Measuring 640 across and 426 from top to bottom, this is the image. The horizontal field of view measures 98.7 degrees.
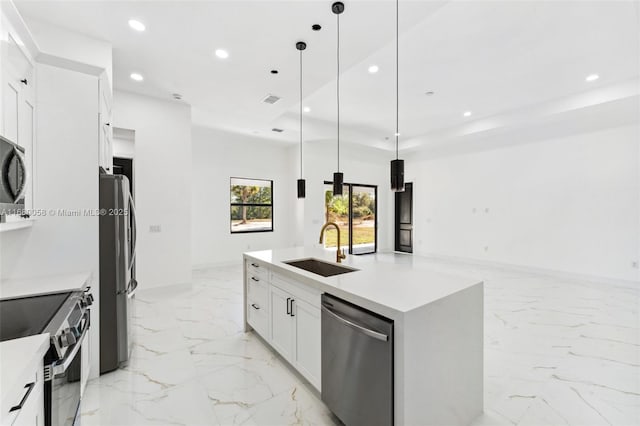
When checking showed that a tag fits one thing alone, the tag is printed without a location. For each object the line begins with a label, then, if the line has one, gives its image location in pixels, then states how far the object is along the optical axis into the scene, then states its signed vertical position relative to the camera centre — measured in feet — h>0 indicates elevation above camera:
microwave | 4.93 +0.70
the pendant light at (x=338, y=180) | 9.84 +1.22
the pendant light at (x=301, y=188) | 11.40 +1.01
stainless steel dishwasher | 4.63 -2.83
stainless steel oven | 4.00 -2.09
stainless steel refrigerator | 7.70 -1.78
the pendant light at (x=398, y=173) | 6.87 +0.99
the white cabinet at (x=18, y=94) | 5.51 +2.66
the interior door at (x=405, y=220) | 28.04 -0.80
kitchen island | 4.51 -2.32
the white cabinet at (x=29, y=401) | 2.93 -2.24
